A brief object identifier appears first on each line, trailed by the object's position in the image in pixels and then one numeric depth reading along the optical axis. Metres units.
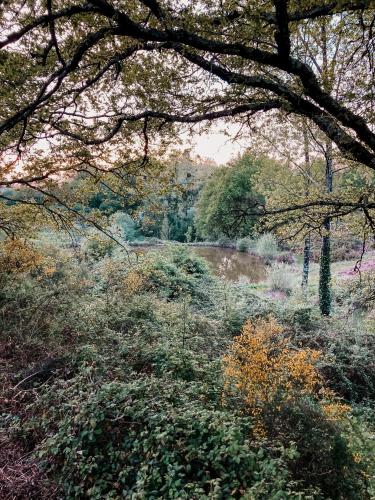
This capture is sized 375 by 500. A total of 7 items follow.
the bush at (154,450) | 2.39
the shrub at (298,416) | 2.56
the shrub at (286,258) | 23.57
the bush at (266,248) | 23.70
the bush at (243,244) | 29.14
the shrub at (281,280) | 15.68
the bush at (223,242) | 33.13
